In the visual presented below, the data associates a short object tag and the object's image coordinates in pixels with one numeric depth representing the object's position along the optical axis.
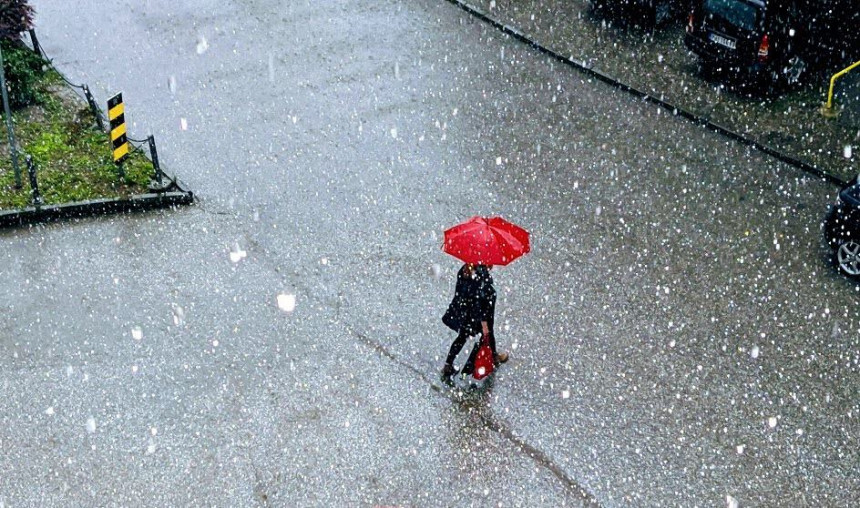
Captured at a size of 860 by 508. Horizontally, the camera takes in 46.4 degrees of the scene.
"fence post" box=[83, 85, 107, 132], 13.74
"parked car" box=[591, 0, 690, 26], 16.56
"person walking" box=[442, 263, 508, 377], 8.92
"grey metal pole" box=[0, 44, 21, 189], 11.49
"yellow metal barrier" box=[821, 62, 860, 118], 13.95
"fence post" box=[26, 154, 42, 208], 11.73
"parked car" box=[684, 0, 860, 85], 14.29
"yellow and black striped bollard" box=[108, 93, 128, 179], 12.05
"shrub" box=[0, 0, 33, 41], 14.15
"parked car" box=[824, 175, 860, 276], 10.70
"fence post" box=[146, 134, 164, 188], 12.08
